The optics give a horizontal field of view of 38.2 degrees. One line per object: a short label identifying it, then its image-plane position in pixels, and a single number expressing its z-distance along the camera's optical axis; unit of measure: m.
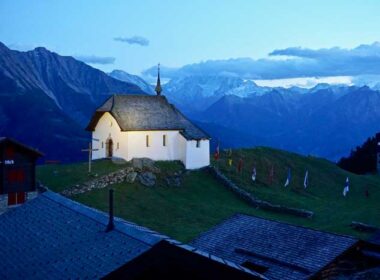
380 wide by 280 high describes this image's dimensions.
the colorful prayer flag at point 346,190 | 60.90
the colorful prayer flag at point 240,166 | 63.38
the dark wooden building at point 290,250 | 20.39
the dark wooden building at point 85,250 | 12.74
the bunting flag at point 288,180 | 62.14
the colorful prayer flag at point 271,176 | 63.09
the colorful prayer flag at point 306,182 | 62.44
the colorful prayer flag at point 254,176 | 60.84
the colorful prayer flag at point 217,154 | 65.43
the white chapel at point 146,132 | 57.19
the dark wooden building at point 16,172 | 42.66
